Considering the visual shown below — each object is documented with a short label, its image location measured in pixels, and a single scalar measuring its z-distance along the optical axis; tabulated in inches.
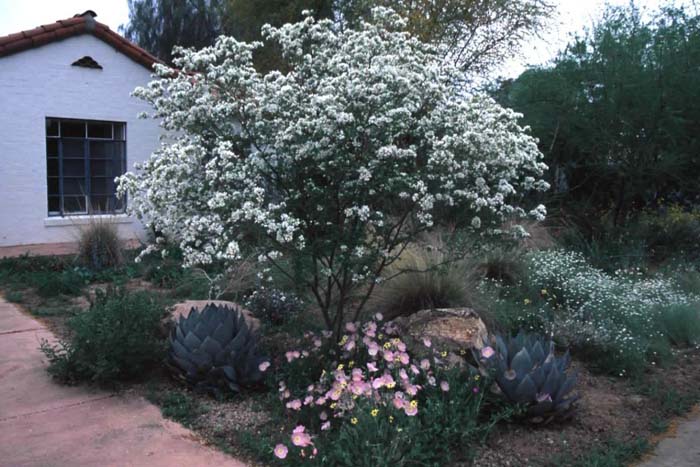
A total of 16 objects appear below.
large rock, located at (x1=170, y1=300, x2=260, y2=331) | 244.7
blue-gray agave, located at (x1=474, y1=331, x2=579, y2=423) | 178.7
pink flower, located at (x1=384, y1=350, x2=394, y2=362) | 169.3
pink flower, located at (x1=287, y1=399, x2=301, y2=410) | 163.0
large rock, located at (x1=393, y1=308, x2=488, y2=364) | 205.9
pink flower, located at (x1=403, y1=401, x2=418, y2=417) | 151.3
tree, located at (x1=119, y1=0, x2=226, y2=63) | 1081.4
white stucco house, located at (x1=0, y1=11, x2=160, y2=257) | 461.1
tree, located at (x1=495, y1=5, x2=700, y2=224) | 394.9
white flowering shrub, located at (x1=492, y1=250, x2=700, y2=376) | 236.8
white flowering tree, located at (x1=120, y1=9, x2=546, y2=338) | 179.5
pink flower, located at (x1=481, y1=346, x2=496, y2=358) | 180.4
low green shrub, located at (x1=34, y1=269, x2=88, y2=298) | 325.7
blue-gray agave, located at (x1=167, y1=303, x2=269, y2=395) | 198.5
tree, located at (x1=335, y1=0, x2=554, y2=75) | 609.0
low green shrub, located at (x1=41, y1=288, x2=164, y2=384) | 201.6
